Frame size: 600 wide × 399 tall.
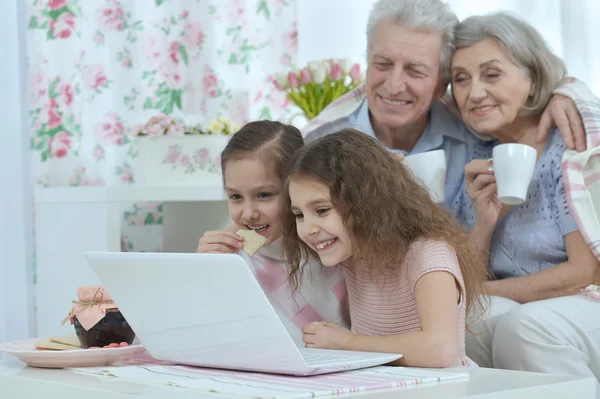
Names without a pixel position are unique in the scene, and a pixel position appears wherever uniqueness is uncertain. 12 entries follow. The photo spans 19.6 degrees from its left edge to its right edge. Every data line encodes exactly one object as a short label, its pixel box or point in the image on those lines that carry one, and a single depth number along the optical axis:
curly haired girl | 2.82
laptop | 2.50
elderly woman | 3.19
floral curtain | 4.26
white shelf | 3.87
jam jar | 2.76
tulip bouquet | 4.09
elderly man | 3.61
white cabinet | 3.91
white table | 2.44
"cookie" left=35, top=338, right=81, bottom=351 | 2.73
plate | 2.68
